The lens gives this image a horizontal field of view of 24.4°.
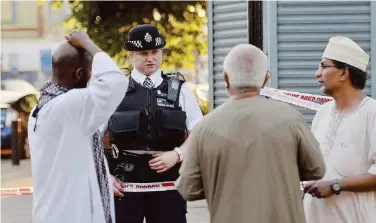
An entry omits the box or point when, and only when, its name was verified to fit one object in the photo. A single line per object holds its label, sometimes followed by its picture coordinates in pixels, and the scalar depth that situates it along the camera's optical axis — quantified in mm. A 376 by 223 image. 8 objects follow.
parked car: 18359
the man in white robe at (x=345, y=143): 4664
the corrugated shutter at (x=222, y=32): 8727
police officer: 5391
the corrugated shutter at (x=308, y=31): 8172
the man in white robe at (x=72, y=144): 4195
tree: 19016
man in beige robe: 3979
